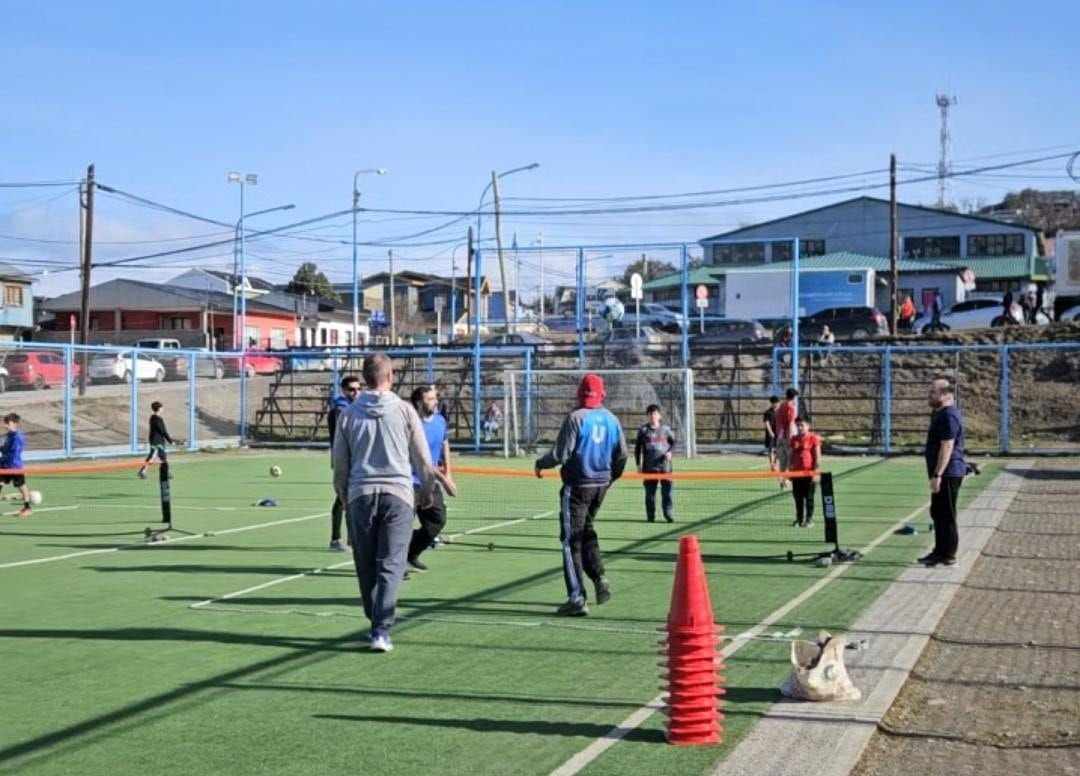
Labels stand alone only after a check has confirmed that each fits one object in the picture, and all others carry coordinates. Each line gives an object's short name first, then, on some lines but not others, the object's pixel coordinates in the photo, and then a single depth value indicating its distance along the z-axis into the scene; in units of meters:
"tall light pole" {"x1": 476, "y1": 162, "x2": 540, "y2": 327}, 55.80
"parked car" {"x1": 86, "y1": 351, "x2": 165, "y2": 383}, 35.97
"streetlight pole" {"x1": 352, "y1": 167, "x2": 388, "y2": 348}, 50.05
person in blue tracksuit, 10.82
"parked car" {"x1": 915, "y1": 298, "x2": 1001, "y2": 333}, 53.16
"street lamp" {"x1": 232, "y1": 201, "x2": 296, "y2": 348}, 58.96
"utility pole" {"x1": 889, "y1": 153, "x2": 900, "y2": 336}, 52.31
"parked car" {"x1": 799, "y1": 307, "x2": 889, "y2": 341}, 53.44
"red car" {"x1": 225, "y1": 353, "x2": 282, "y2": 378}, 44.16
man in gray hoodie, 9.29
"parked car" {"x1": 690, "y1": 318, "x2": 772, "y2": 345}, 51.59
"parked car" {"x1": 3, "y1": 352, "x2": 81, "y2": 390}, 33.00
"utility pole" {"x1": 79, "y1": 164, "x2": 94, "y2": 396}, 46.81
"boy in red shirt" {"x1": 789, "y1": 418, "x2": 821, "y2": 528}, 17.98
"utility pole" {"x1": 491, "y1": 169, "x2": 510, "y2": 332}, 56.94
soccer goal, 36.66
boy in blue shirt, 19.91
